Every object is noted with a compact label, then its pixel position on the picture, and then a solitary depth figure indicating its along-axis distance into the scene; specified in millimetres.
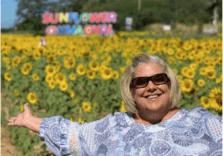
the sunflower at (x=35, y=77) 5332
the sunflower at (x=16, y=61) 6141
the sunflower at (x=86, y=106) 4468
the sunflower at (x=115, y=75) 5227
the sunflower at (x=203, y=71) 5131
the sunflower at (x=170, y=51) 7157
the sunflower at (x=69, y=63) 5824
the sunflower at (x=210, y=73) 4965
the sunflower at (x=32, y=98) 4679
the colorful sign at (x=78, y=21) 18156
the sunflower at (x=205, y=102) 4016
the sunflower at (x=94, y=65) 5547
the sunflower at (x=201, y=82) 4757
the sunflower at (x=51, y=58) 6181
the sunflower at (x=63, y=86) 4858
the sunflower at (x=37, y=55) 6363
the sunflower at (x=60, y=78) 5020
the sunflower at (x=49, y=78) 5121
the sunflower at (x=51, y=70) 5316
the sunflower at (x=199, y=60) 6095
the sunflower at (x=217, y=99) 3592
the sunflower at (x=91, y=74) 5352
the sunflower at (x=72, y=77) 5374
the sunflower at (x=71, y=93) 4749
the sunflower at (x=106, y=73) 5199
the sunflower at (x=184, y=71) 5057
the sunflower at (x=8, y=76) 5554
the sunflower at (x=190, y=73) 4952
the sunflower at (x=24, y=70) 5669
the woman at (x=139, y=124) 2025
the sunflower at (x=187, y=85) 4357
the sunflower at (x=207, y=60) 5799
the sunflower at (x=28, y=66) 5703
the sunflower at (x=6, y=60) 6561
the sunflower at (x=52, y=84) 4969
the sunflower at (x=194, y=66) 5364
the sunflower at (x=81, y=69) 5452
